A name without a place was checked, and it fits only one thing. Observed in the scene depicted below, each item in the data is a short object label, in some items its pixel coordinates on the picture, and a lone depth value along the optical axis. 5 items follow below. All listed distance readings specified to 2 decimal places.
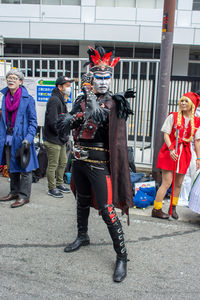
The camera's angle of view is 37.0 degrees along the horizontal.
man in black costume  2.74
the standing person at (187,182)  4.92
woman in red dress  4.16
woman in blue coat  4.48
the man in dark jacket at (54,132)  4.77
